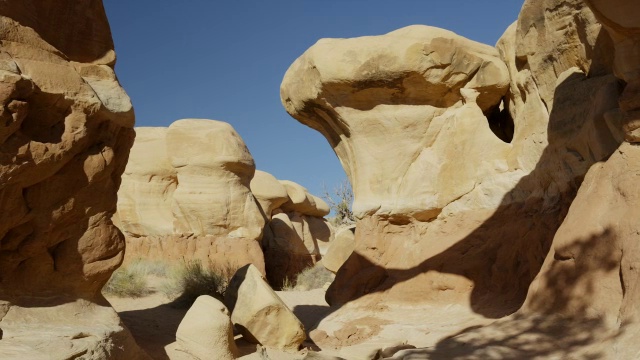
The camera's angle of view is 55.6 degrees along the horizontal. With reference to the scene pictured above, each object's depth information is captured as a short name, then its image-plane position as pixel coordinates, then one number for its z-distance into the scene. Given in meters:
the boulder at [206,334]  7.57
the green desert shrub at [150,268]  14.09
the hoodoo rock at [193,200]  15.41
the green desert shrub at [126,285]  11.28
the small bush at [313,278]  16.89
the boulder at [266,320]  8.22
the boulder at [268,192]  19.12
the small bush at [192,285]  10.98
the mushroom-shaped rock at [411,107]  9.27
